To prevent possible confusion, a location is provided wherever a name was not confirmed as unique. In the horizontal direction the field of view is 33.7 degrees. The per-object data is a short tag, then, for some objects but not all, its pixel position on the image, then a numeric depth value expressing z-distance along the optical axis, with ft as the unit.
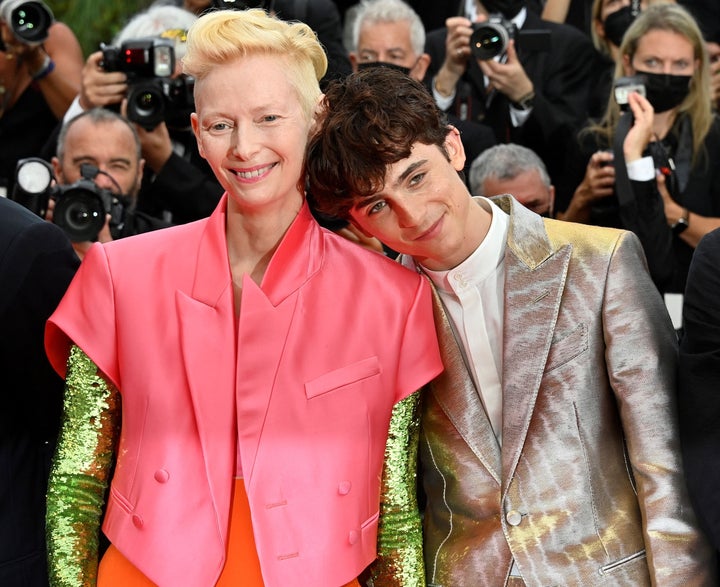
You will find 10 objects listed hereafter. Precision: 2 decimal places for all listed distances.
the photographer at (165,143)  13.79
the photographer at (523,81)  15.60
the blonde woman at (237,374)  7.13
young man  7.70
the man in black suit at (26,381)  7.95
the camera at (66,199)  12.17
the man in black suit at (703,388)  7.57
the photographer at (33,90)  15.98
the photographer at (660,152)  13.44
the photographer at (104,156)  13.35
